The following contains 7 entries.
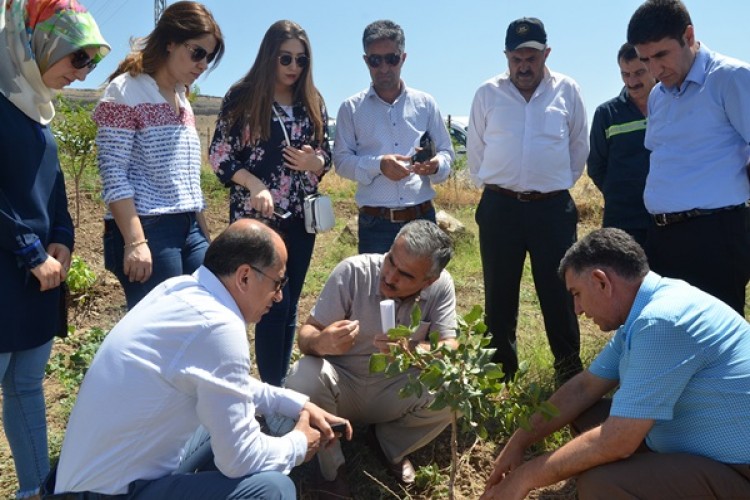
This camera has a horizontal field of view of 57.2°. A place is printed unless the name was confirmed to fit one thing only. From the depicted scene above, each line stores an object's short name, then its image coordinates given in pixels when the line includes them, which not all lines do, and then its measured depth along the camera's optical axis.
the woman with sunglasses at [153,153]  2.76
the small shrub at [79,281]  5.18
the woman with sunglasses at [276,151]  3.24
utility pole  24.16
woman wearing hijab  2.36
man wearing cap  3.62
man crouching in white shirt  1.93
